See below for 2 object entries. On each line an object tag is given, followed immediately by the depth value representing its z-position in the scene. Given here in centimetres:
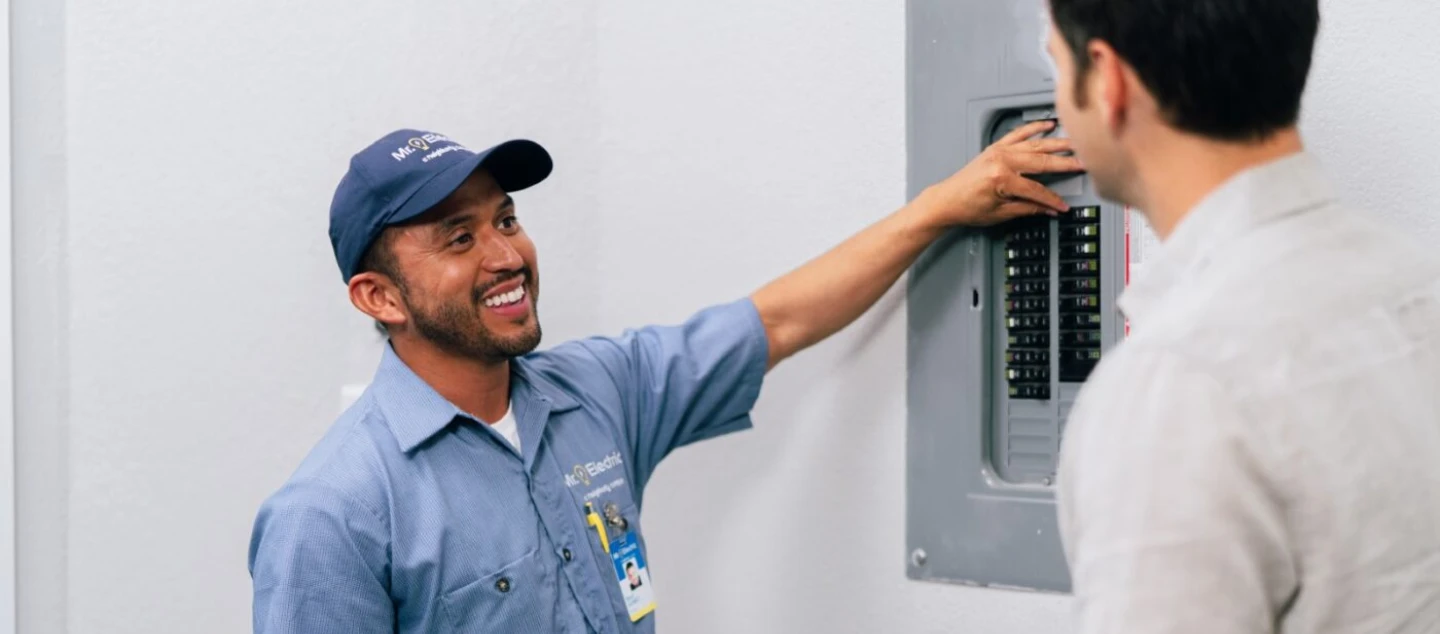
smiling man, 131
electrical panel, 139
